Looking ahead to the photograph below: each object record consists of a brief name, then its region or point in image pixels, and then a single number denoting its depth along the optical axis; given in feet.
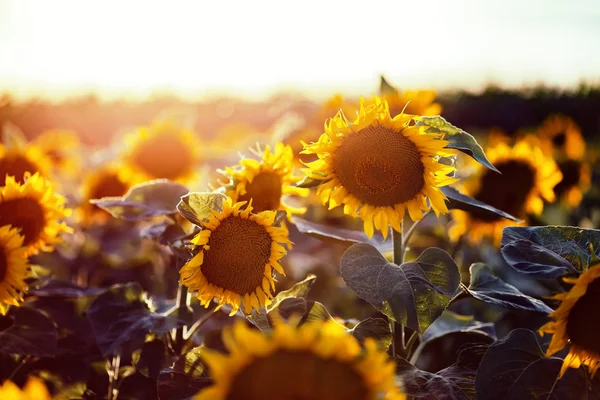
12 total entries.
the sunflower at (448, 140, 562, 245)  10.42
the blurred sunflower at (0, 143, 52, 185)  9.36
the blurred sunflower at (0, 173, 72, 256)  6.22
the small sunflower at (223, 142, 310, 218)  5.87
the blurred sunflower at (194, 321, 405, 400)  2.98
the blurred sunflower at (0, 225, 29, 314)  5.60
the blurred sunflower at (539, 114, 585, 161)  18.50
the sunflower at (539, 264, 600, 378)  4.09
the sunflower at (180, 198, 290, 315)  5.01
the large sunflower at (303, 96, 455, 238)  5.24
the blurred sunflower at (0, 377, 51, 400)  2.82
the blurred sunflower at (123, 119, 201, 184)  12.33
